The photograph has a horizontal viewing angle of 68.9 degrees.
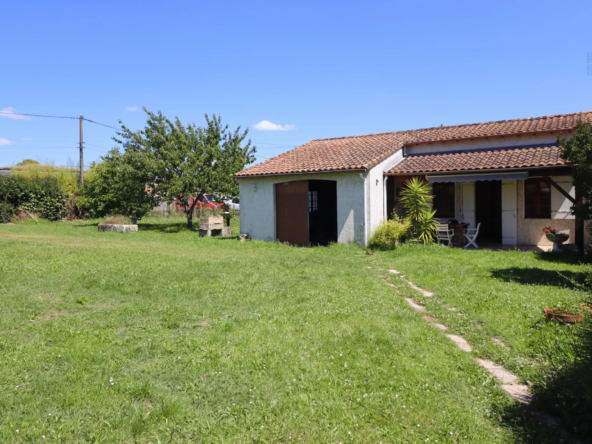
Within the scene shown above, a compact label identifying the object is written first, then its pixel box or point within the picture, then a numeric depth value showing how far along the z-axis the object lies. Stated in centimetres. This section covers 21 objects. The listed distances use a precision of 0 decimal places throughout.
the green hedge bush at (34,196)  2489
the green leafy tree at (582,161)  837
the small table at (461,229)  1503
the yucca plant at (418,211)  1430
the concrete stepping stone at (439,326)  601
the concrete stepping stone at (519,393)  387
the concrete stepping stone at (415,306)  705
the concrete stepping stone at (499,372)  429
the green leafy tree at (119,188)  2184
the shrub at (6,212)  2439
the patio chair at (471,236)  1411
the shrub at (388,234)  1386
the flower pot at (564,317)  569
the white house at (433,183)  1428
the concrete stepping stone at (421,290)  809
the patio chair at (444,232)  1425
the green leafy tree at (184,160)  2114
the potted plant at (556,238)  1237
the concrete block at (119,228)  2053
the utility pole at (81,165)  2990
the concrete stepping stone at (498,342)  524
